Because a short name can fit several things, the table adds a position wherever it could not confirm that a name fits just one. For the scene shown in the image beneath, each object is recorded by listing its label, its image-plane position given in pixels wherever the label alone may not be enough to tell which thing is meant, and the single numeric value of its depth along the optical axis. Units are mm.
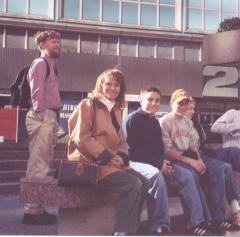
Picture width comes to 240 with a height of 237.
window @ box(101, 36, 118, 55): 17750
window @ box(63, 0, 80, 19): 17547
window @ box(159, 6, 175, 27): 18589
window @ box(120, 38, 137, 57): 17922
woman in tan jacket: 3277
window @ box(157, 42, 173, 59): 18359
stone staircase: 6410
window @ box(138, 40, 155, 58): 18109
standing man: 4098
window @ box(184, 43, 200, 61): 18656
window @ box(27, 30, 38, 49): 16859
